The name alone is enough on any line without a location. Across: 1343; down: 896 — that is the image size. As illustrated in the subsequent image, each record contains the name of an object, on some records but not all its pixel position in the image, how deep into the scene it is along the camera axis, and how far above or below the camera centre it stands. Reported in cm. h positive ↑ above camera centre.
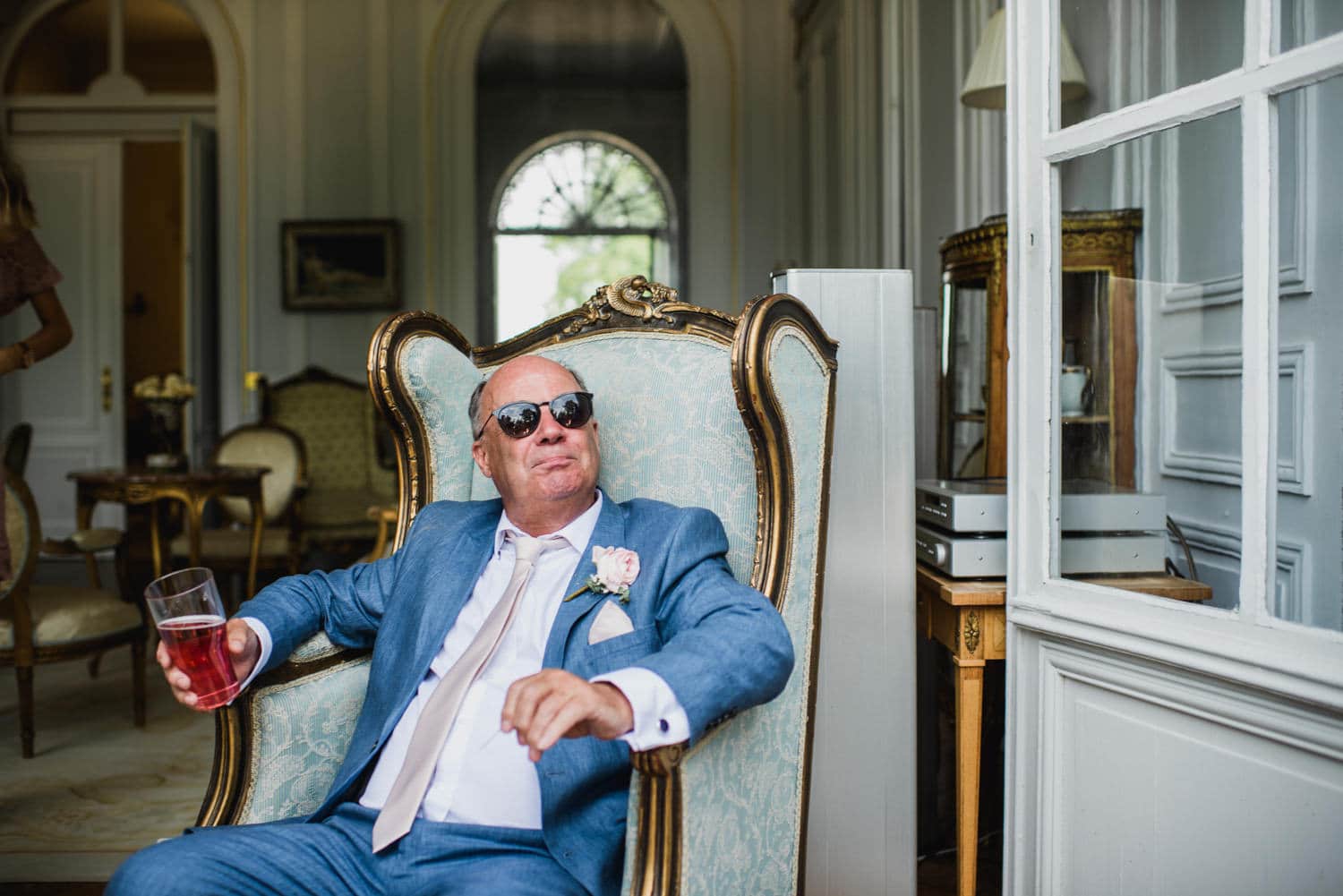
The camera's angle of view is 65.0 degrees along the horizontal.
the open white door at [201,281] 603 +98
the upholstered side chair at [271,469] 505 -12
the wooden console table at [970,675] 178 -40
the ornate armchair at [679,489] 128 -7
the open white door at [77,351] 686 +61
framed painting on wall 665 +113
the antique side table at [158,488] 410 -17
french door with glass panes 129 -2
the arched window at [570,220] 762 +163
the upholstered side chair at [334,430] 616 +8
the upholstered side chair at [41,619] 293 -52
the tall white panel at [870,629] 183 -32
